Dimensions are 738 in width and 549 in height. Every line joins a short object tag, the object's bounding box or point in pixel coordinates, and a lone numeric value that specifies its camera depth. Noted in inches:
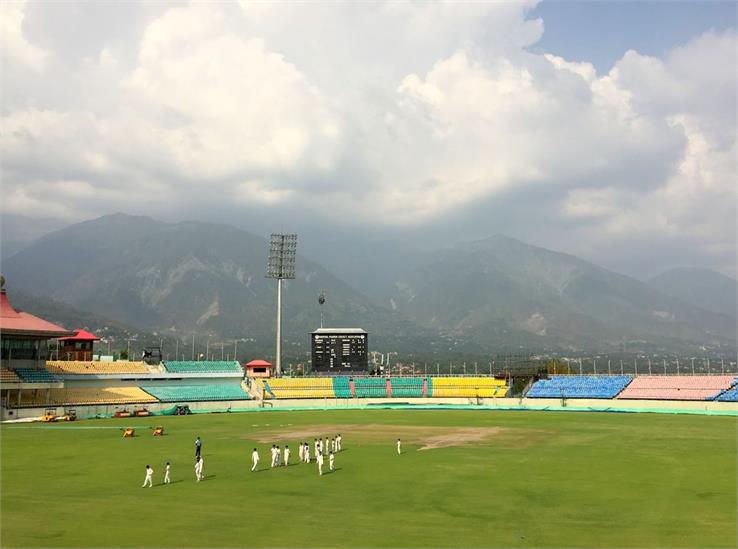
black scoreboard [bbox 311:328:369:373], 4340.6
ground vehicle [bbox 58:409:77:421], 2933.6
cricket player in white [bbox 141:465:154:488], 1246.3
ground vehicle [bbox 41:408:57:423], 2856.8
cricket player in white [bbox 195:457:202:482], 1312.9
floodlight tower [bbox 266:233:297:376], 4702.3
